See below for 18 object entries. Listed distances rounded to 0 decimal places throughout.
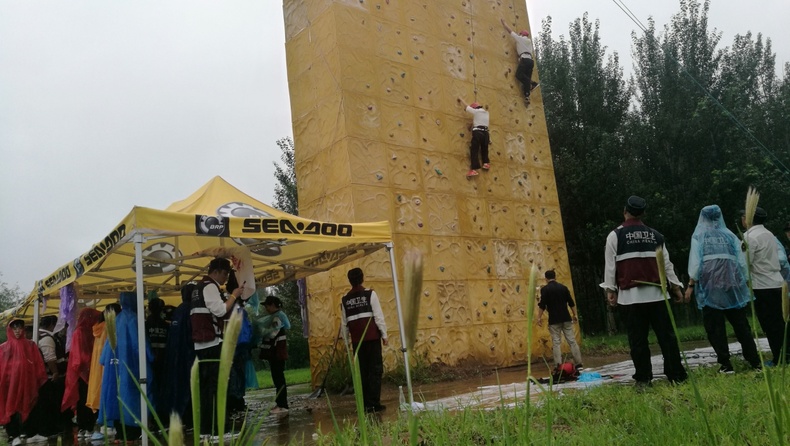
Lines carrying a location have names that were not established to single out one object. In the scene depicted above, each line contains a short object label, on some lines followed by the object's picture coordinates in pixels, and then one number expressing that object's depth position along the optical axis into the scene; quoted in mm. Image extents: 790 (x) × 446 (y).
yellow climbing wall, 9102
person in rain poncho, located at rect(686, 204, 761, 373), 5695
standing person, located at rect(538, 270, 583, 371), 8164
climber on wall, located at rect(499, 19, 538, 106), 11703
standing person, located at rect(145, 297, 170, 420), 6414
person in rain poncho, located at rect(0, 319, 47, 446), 7203
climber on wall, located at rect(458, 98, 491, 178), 10445
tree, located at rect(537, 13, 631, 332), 17484
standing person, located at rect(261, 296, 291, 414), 7297
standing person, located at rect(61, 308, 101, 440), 6941
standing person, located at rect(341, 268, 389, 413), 6199
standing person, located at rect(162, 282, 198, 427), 6215
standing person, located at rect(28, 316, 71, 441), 7559
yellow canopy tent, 5273
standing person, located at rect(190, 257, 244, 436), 5297
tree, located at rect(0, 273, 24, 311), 39409
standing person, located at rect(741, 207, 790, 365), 5750
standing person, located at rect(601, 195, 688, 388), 5312
